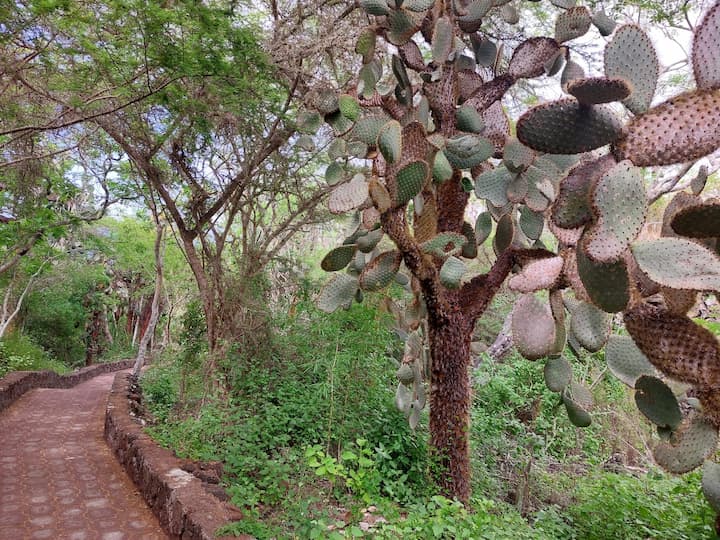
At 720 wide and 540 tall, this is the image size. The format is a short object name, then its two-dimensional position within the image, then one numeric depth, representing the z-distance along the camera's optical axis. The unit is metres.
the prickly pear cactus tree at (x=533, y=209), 1.32
